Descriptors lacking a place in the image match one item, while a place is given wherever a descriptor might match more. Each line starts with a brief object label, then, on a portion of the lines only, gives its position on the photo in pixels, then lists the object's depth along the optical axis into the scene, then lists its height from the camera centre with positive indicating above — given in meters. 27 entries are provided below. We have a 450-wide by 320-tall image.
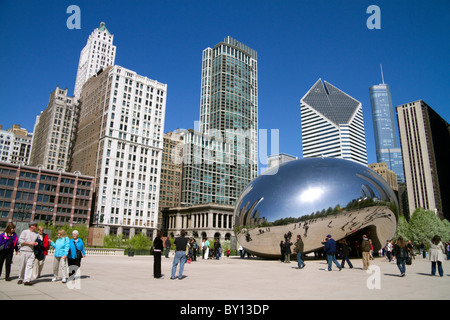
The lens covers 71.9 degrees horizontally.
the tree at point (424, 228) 79.75 +2.89
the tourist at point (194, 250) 25.61 -1.28
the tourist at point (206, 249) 29.24 -1.39
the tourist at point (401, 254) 13.20 -0.66
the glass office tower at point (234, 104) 160.38 +73.08
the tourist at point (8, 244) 10.02 -0.44
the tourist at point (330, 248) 15.52 -0.55
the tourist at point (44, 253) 10.69 -0.79
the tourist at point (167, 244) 26.03 -0.86
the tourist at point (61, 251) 10.42 -0.66
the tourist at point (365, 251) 15.70 -0.70
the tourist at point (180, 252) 11.22 -0.67
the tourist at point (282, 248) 21.33 -0.82
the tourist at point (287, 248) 20.33 -0.77
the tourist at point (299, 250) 16.70 -0.77
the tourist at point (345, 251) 17.01 -0.74
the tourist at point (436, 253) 13.89 -0.61
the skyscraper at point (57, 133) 125.94 +40.09
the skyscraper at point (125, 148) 98.86 +28.11
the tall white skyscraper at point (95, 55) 160.88 +93.11
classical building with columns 111.62 +5.02
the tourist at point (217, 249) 29.05 -1.32
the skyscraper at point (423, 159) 164.65 +43.47
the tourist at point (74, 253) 10.61 -0.74
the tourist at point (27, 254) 8.97 -0.69
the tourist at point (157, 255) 11.23 -0.77
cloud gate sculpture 19.88 +2.07
